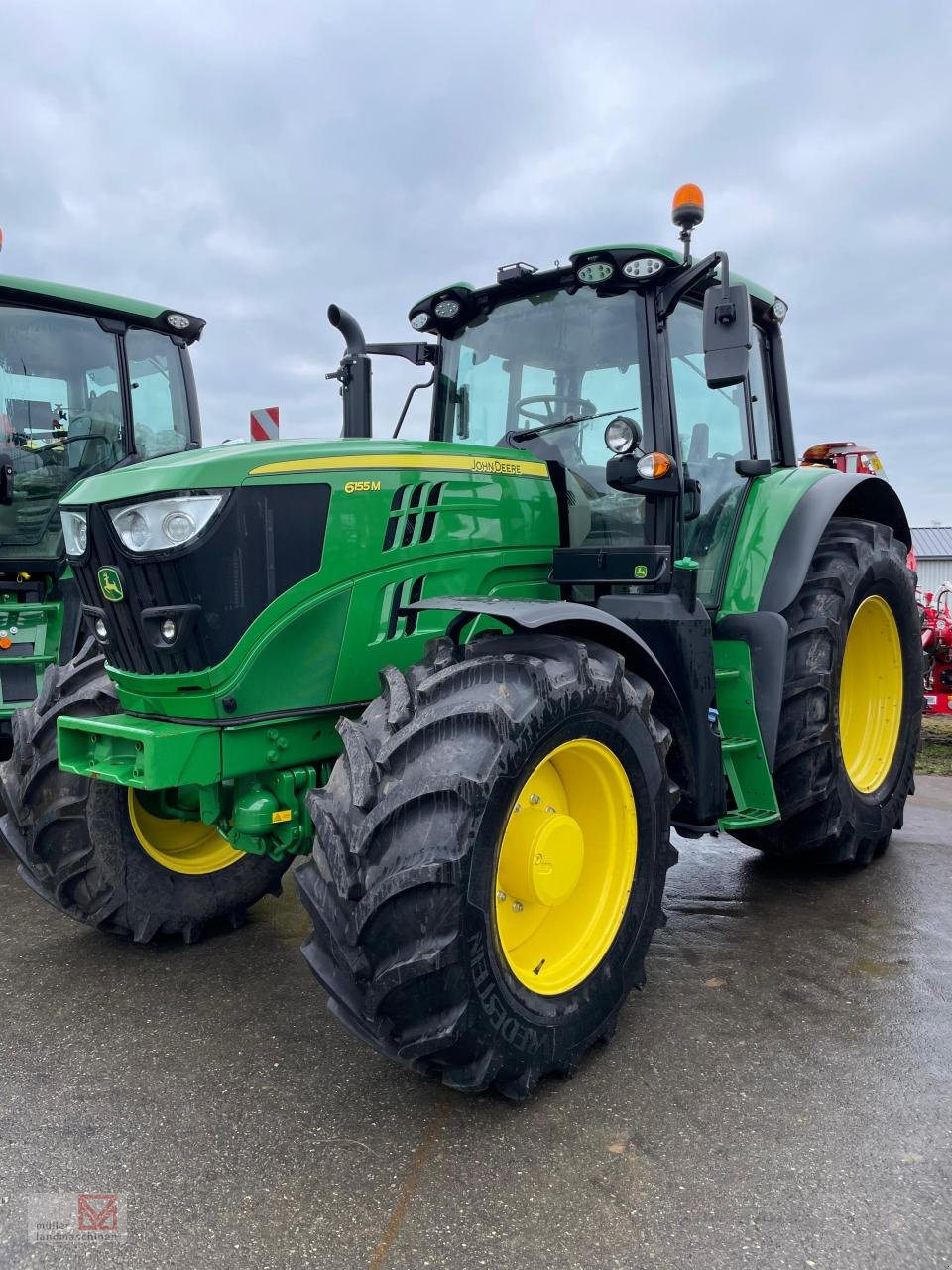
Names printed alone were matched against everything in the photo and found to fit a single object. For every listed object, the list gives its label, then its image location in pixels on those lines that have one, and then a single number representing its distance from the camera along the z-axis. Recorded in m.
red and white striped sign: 5.97
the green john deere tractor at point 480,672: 2.35
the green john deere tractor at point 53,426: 5.44
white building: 32.09
